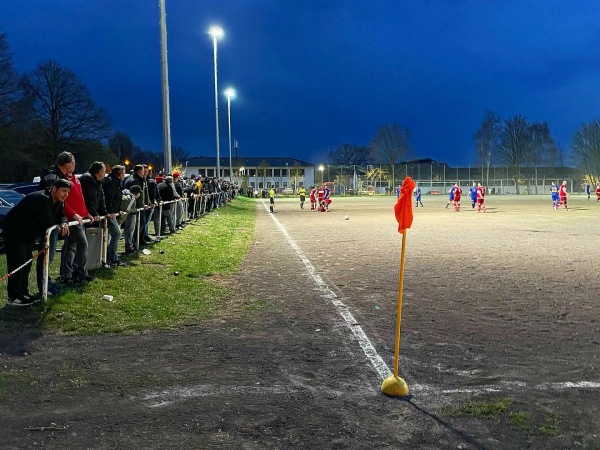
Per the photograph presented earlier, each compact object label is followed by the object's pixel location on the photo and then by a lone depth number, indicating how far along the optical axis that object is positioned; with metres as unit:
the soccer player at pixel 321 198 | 37.41
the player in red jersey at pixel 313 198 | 38.72
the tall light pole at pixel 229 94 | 54.16
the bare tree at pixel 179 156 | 118.91
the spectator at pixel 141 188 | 13.80
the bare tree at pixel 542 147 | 102.75
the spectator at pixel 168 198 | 17.16
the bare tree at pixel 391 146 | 102.19
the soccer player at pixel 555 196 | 36.81
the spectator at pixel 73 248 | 8.89
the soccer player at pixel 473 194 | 37.02
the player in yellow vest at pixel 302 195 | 41.54
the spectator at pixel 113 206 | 10.80
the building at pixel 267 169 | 129.15
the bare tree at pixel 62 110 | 57.66
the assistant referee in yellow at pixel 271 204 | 35.94
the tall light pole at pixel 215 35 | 33.09
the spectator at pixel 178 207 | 18.91
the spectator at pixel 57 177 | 7.86
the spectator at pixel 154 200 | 14.92
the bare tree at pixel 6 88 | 45.56
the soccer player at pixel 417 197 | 45.21
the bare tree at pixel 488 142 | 102.19
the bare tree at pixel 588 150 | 97.62
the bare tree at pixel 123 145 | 106.44
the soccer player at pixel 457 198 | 36.88
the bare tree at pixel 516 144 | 98.94
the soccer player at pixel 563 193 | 37.00
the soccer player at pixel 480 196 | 35.16
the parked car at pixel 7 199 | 14.78
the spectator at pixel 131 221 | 12.62
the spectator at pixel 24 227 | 7.59
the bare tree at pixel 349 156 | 133.12
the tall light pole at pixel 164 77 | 18.03
